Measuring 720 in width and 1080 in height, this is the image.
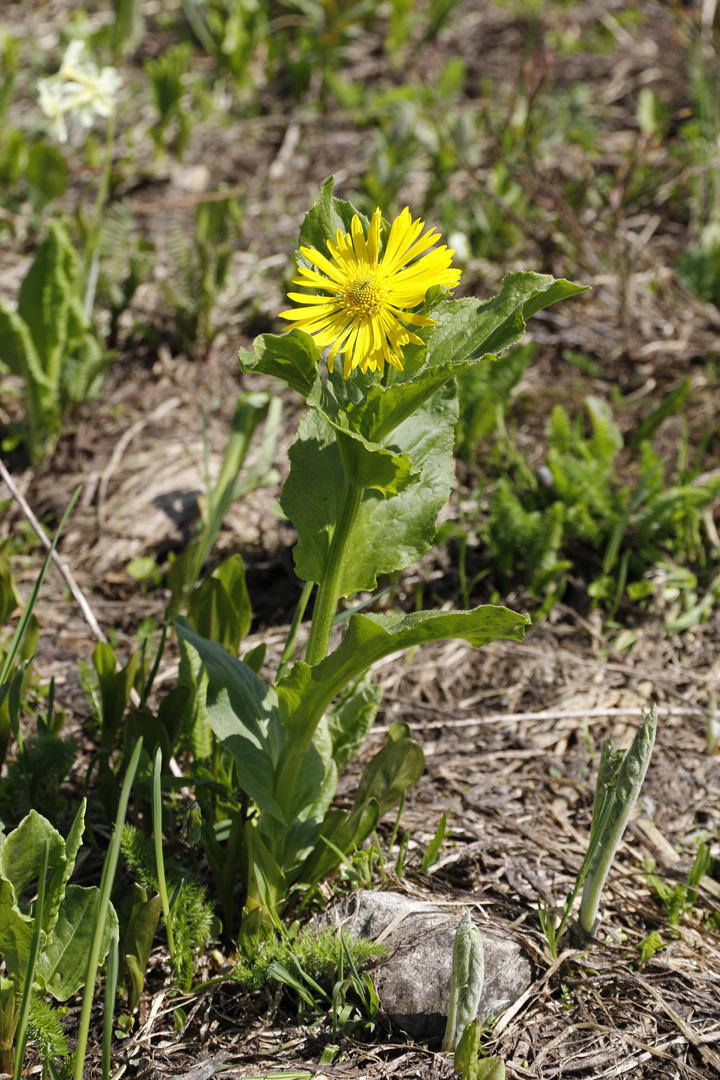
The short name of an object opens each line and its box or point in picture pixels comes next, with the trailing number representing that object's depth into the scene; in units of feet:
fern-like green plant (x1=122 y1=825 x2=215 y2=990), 2.69
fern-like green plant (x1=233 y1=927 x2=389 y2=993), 2.65
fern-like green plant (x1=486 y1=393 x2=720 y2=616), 3.41
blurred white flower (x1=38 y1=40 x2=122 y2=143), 4.07
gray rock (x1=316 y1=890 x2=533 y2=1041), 2.66
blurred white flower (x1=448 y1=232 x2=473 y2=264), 4.77
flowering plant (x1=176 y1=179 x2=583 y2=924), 2.50
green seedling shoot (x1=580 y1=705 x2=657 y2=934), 2.66
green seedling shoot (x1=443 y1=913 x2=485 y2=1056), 2.54
